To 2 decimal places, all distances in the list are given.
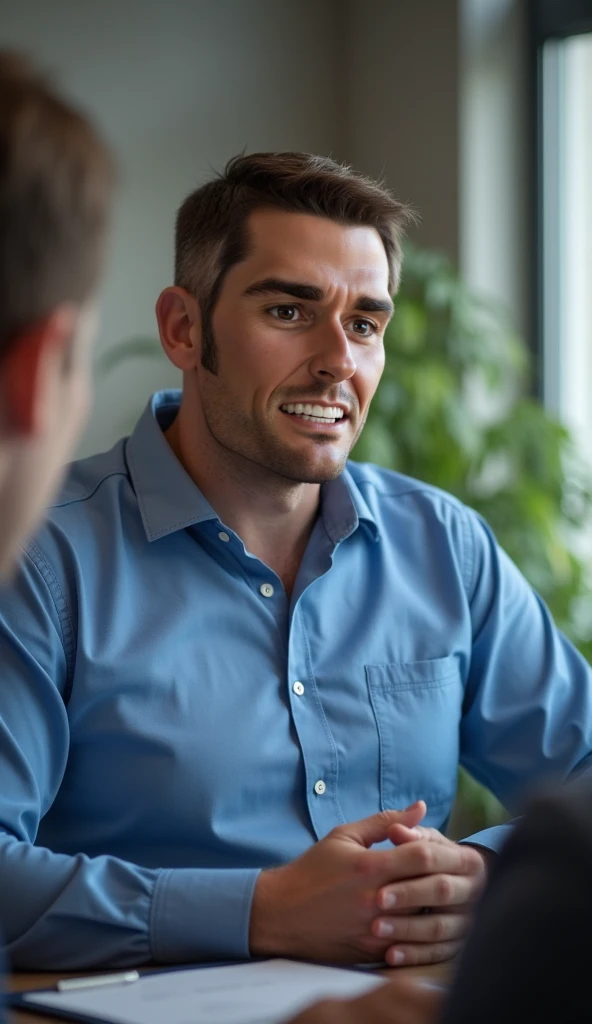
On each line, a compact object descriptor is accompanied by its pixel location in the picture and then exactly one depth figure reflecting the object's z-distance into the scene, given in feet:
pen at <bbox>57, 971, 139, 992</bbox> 4.30
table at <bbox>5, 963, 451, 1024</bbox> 4.39
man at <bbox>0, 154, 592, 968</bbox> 4.54
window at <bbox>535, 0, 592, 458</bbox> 8.91
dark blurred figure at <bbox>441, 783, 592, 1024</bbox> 2.37
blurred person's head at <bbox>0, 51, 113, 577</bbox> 3.21
